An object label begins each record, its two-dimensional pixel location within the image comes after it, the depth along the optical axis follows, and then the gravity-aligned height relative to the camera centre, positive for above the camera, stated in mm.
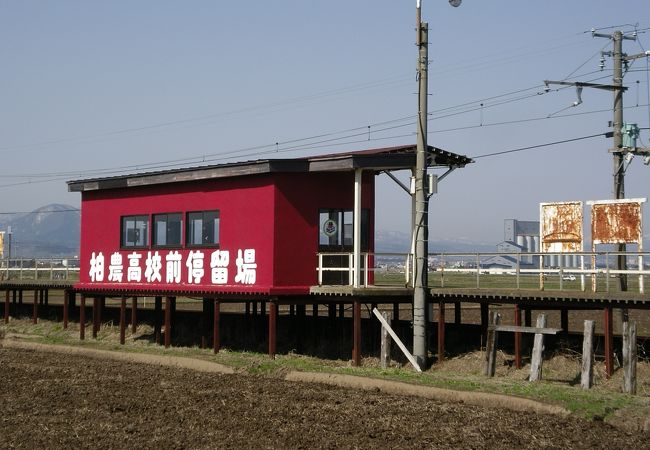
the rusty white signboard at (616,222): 23875 +1029
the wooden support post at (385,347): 24609 -2434
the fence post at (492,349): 22328 -2235
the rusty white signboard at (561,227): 25438 +931
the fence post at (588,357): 20078 -2175
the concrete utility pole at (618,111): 28219 +4777
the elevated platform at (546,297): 21016 -946
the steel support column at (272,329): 26922 -2150
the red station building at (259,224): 26875 +1045
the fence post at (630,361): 19484 -2173
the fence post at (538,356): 21219 -2275
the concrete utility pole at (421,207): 23078 +1309
